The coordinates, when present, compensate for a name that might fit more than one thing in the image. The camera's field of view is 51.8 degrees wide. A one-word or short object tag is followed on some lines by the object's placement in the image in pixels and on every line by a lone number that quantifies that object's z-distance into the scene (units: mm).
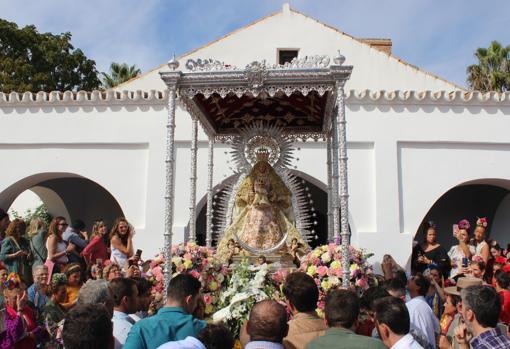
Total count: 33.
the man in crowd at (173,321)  2930
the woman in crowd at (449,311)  4410
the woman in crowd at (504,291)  4742
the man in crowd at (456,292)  3982
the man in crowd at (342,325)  2604
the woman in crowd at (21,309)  3796
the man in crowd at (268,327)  2637
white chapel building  11180
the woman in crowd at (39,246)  6932
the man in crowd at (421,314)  3940
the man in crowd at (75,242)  7385
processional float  5801
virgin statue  7188
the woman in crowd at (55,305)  4012
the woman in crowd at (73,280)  4821
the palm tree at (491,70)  22641
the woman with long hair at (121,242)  7059
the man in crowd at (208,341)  2441
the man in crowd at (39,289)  4676
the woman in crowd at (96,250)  7316
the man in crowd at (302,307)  3008
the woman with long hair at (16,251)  6250
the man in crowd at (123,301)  3298
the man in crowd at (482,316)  2824
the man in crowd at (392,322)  2928
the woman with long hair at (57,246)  6750
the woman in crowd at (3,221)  6626
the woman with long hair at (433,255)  7520
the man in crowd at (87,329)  2244
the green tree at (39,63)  20906
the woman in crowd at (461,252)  7195
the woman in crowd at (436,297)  5801
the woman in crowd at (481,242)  7344
